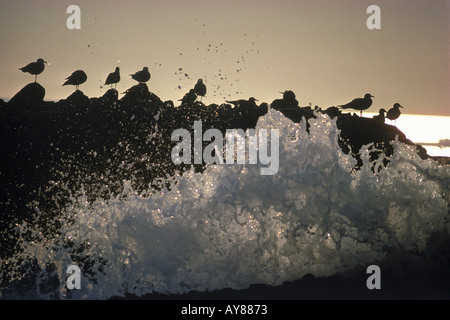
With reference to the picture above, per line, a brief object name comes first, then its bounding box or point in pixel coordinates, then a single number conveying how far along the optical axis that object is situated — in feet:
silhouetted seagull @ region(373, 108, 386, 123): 83.97
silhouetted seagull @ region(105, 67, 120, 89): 81.92
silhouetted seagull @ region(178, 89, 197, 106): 78.59
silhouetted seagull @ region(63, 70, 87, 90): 80.53
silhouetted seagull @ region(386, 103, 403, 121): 89.76
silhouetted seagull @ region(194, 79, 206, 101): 80.10
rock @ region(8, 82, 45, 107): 72.28
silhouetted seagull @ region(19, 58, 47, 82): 82.43
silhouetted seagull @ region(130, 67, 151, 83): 78.43
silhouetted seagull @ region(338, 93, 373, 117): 82.48
